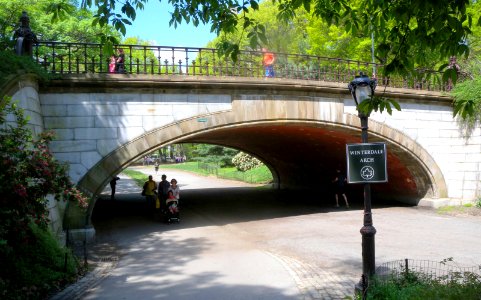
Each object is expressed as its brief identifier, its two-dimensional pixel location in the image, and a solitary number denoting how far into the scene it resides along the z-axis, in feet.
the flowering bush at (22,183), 15.51
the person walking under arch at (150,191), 45.32
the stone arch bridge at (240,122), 31.09
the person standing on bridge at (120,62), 32.41
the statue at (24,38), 29.30
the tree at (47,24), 60.34
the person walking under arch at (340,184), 50.20
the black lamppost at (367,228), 18.26
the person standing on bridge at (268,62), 37.97
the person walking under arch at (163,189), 40.75
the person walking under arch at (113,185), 56.60
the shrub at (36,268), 16.88
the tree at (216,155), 120.57
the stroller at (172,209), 38.11
